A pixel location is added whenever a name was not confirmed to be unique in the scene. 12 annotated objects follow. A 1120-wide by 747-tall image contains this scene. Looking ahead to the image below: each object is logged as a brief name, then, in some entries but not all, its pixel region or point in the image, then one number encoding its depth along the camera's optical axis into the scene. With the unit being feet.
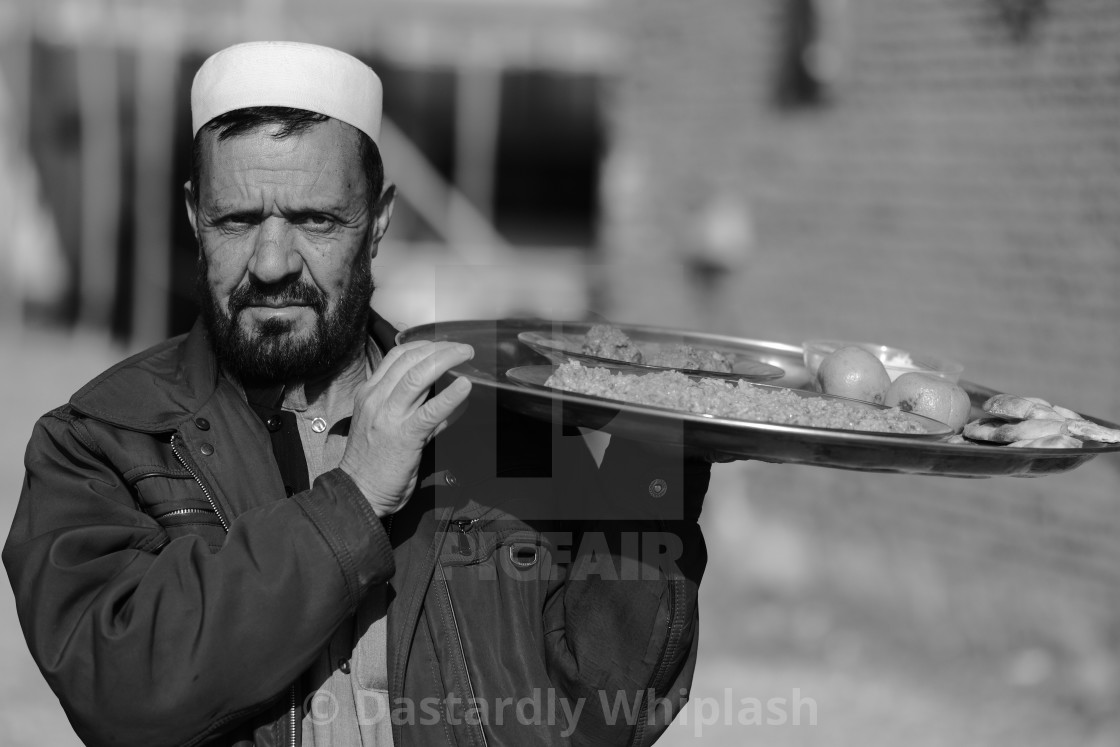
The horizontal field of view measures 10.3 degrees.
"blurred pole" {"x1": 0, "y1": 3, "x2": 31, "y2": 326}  58.17
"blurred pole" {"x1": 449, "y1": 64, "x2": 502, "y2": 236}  68.27
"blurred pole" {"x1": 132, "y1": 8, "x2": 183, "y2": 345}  57.41
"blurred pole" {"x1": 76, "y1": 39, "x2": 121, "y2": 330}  60.51
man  15.82
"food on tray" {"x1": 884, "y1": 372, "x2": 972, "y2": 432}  16.20
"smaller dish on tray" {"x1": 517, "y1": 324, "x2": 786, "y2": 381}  16.29
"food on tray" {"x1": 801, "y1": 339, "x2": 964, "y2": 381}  16.66
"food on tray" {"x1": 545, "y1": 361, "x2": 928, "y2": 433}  15.92
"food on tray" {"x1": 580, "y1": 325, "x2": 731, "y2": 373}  16.39
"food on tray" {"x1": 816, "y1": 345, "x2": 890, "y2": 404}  16.34
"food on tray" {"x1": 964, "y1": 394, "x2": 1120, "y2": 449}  15.99
